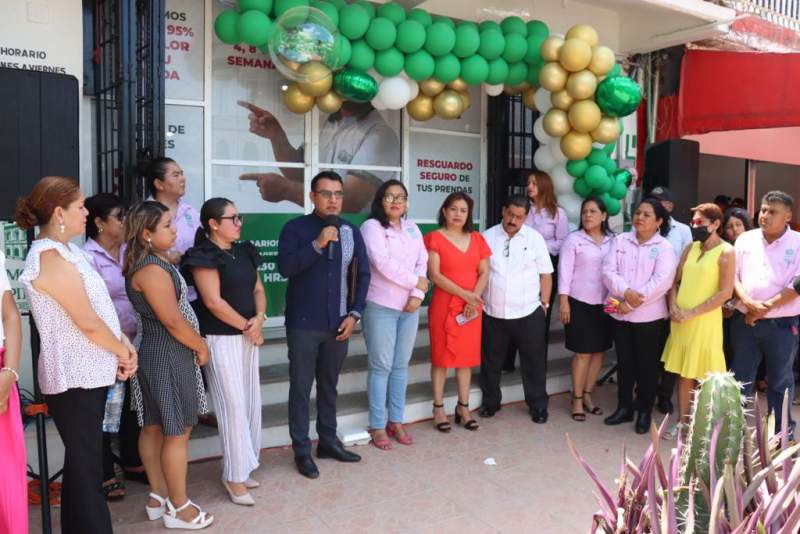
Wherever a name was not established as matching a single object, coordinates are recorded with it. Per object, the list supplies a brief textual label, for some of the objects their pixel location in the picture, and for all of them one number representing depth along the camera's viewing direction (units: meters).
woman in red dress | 4.63
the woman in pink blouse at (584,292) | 4.99
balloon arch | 4.56
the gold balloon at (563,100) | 5.39
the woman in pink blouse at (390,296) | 4.25
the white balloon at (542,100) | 5.62
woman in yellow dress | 4.48
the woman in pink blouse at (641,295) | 4.67
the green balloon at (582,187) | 5.68
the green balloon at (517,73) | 5.53
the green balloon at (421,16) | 5.11
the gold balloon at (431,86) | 5.35
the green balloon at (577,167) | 5.61
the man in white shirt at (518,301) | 4.85
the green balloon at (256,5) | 4.52
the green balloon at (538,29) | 5.64
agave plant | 1.09
